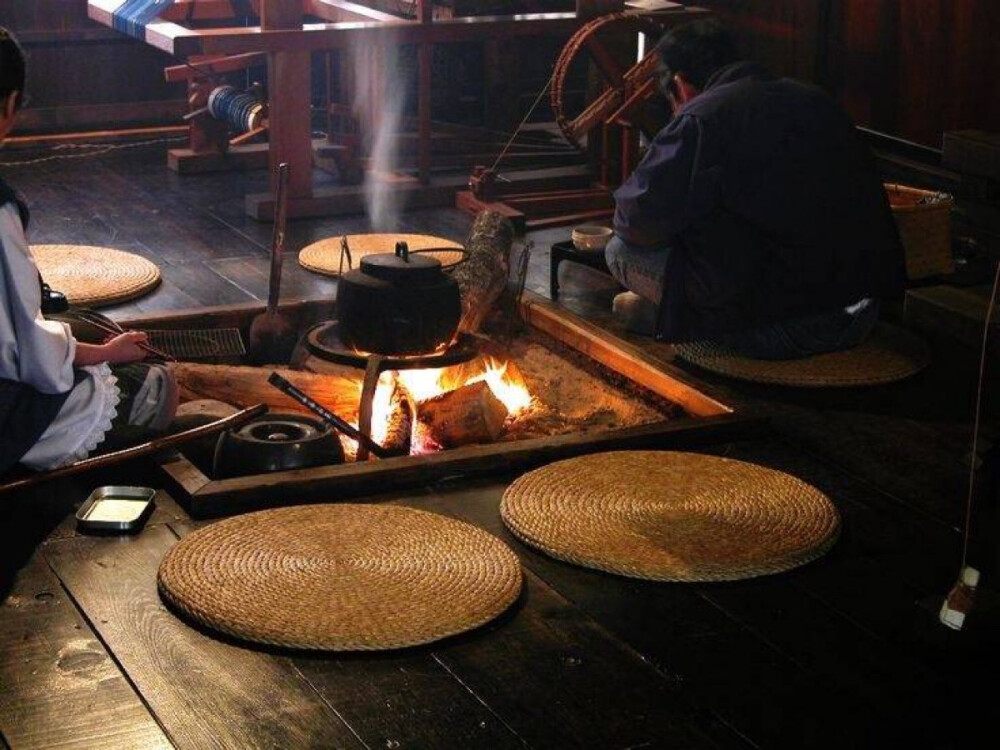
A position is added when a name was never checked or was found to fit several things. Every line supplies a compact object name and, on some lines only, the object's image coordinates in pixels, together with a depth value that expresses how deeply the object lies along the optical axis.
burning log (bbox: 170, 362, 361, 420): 4.39
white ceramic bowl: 5.50
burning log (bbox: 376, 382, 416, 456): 4.09
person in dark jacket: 4.48
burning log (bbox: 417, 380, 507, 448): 4.18
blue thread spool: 7.17
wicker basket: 5.20
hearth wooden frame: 3.64
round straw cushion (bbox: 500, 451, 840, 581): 3.36
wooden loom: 6.38
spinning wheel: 6.54
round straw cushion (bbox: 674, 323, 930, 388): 4.58
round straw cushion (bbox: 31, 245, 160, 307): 5.33
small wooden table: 5.45
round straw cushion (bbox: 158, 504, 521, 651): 3.01
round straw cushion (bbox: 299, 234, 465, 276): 5.72
